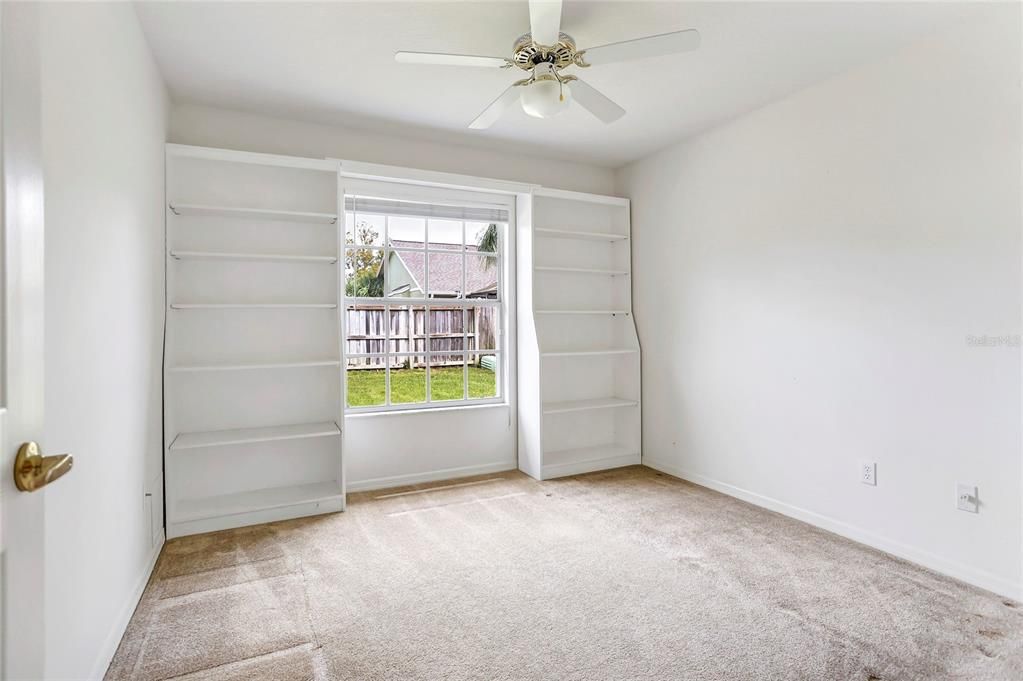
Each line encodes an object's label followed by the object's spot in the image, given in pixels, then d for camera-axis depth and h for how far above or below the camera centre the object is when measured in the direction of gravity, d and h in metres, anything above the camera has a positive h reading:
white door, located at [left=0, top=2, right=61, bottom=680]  0.76 +0.01
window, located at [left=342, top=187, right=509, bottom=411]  3.89 +0.29
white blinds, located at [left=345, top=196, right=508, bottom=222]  3.84 +1.00
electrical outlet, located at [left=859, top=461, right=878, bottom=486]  2.82 -0.73
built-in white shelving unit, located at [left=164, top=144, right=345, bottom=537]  3.16 +0.00
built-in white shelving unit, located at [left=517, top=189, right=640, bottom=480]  4.14 +0.01
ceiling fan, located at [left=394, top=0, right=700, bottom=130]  2.02 +1.17
